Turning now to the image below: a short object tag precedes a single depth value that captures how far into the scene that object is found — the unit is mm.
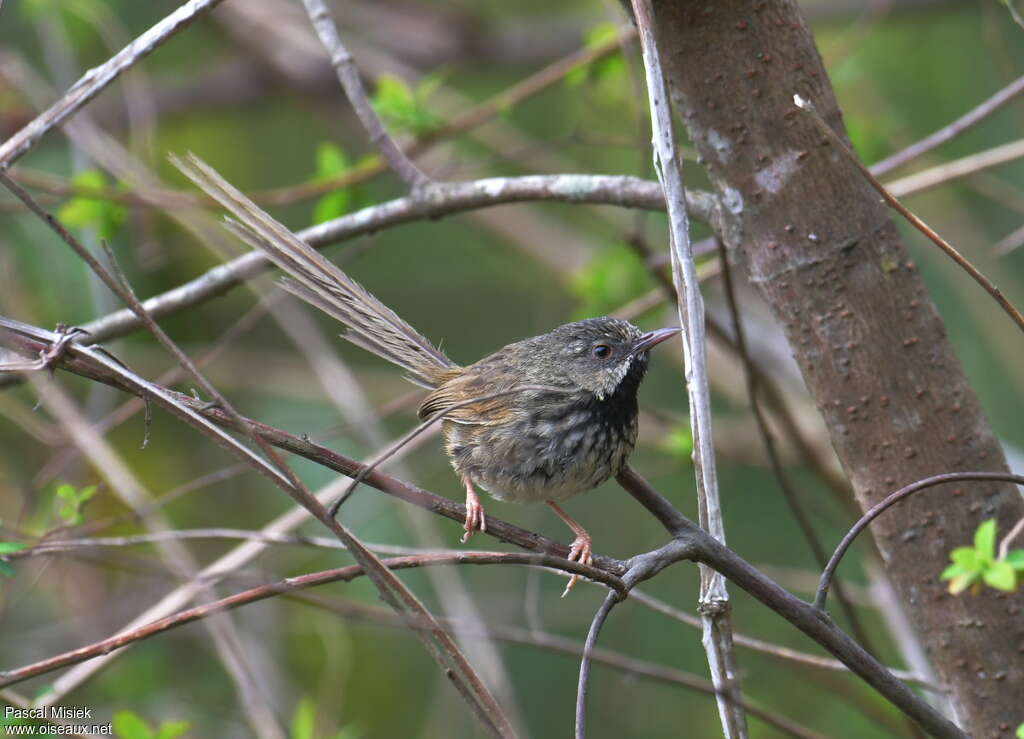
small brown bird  5492
